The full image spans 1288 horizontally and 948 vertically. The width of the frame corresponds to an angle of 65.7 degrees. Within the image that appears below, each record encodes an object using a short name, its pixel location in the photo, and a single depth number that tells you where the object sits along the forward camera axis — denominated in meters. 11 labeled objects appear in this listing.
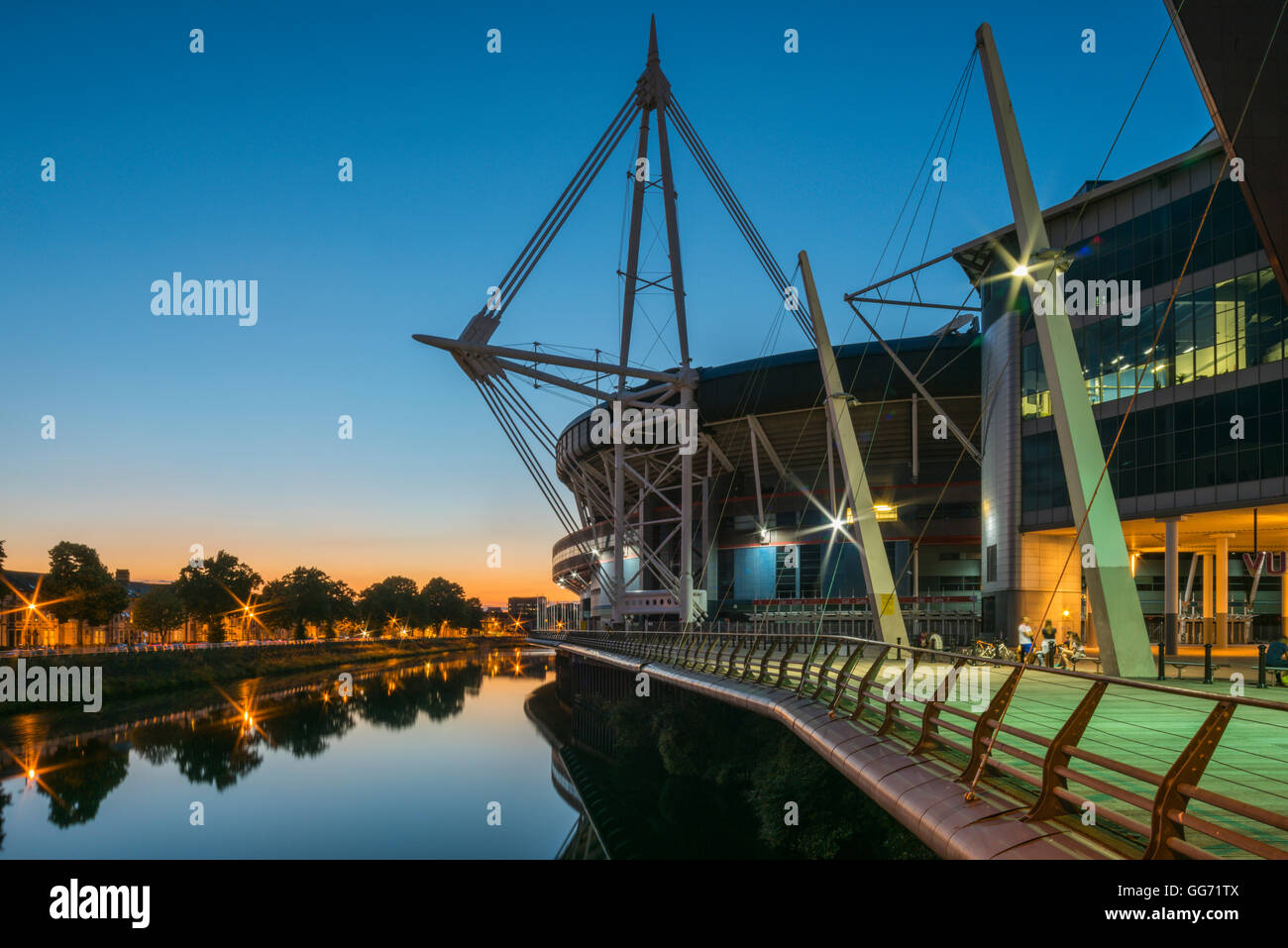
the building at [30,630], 109.82
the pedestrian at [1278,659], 18.88
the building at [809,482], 55.72
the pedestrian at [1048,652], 25.55
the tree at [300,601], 115.19
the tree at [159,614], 91.62
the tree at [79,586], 68.25
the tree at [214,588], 94.00
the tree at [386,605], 155.00
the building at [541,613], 127.41
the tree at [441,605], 185.00
